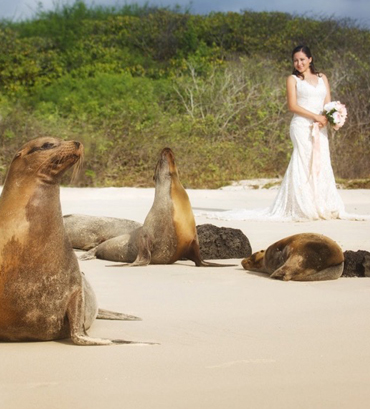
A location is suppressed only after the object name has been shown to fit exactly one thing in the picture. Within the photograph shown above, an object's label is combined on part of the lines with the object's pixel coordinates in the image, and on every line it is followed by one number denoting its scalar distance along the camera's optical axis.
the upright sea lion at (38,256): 7.17
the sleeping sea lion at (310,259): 11.26
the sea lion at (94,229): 15.54
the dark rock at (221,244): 14.09
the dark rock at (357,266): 11.74
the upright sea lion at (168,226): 13.18
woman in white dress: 19.42
